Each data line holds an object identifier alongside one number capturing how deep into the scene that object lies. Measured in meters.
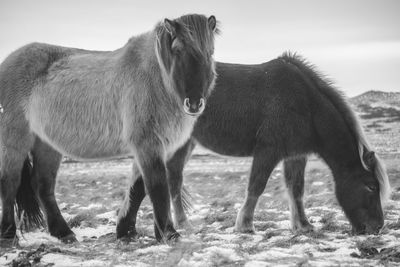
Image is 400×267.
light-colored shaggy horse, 9.66
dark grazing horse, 12.23
